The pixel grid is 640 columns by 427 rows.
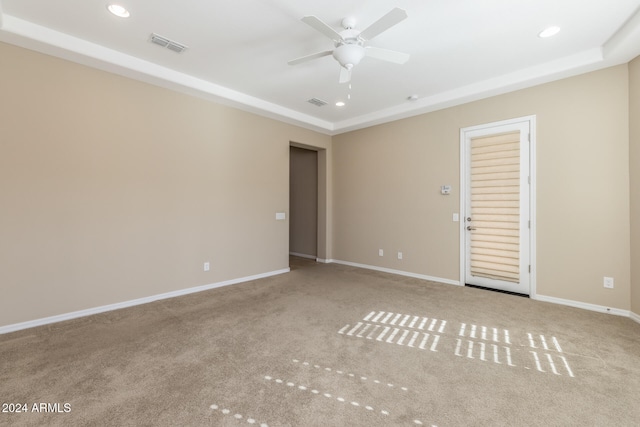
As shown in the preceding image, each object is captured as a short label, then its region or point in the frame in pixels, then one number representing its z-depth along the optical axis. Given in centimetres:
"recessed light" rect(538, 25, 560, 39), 286
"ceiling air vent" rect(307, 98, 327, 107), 477
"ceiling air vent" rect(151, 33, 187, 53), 302
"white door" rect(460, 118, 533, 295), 394
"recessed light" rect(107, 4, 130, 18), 256
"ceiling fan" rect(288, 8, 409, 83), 258
